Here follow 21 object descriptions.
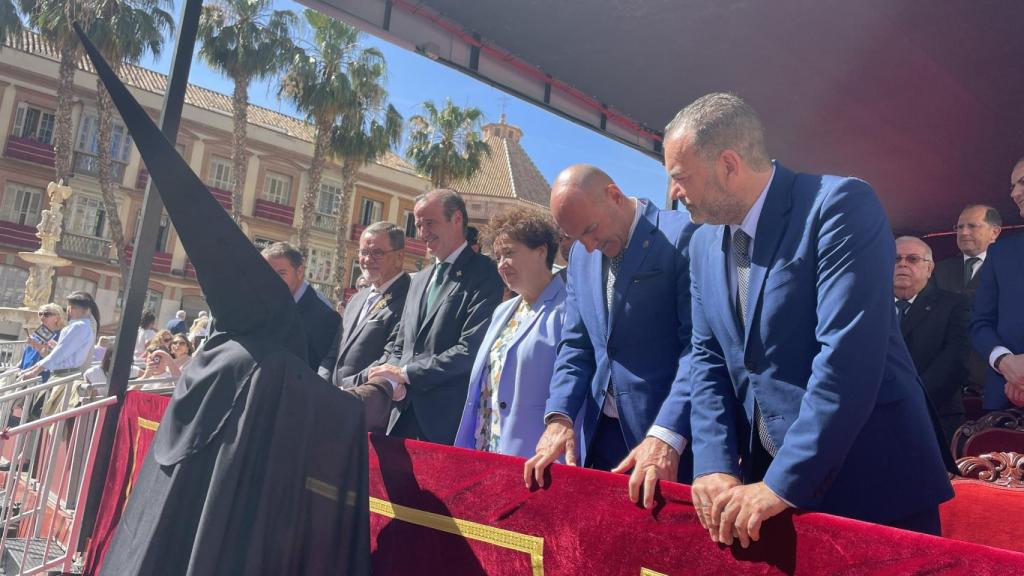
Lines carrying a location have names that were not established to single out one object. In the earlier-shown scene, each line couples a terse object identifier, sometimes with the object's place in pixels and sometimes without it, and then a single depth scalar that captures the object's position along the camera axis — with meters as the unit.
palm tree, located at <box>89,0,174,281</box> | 22.58
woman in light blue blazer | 3.16
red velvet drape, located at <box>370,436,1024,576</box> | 1.47
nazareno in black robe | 2.07
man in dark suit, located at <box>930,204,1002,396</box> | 4.34
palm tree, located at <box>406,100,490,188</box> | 29.23
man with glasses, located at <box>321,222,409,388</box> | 4.13
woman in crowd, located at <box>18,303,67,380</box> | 9.59
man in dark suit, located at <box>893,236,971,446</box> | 3.73
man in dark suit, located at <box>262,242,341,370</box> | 3.62
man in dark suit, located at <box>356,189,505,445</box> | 3.45
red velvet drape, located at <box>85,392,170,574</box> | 3.81
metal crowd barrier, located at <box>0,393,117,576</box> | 4.11
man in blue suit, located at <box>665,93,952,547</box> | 1.58
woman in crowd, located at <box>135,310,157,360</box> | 12.80
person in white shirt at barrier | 8.12
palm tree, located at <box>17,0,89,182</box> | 22.69
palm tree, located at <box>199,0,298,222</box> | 22.91
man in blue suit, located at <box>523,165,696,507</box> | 2.55
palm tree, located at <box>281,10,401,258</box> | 23.56
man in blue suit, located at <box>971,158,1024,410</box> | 3.27
